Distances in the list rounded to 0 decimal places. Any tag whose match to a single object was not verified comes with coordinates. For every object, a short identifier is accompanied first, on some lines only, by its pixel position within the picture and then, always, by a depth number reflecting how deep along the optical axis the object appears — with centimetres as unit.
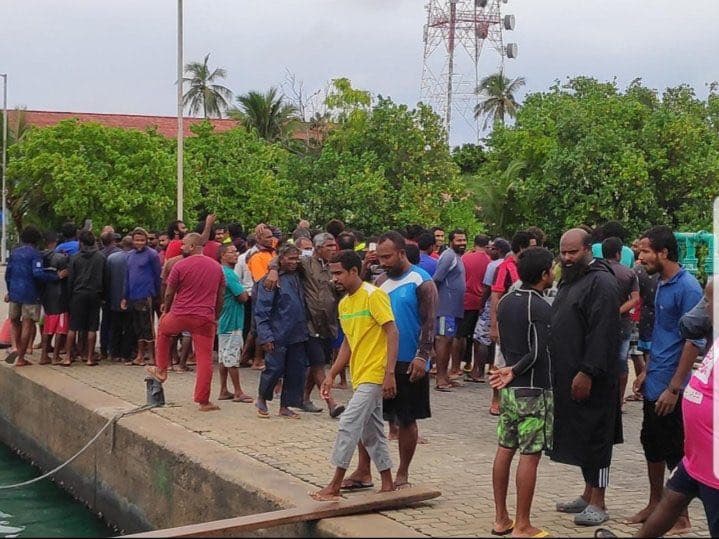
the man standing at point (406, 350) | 743
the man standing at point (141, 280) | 1402
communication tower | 5059
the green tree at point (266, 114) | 5438
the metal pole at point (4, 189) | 4681
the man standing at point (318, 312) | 1051
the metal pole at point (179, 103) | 2840
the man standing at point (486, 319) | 1239
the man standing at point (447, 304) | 1235
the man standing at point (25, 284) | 1377
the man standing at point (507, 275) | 1097
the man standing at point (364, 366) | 700
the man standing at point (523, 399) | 623
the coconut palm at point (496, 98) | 6731
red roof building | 5953
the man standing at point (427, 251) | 1265
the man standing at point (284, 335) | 1012
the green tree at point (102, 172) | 4069
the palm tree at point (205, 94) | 6531
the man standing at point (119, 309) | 1417
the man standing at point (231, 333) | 1127
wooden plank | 636
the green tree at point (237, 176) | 3975
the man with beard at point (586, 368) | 641
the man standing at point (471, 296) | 1301
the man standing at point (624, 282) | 998
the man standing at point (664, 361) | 654
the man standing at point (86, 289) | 1396
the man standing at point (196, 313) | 1060
